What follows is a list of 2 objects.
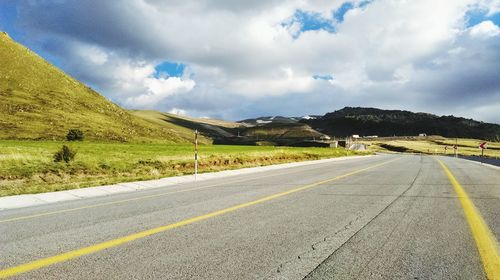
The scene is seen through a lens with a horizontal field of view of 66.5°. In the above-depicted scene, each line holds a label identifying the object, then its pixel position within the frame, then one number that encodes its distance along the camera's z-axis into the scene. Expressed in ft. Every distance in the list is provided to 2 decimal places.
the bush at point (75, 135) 210.38
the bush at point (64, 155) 76.88
